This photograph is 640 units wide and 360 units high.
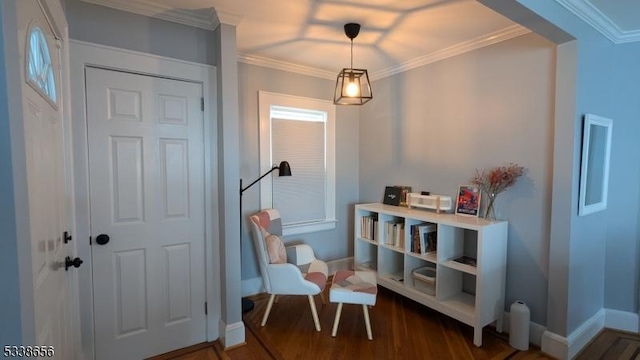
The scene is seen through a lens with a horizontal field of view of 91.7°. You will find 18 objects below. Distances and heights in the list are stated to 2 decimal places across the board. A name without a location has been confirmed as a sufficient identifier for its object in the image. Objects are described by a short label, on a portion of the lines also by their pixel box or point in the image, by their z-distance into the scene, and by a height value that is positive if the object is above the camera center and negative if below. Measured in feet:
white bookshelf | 7.64 -2.65
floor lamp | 9.53 -0.20
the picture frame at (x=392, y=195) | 10.82 -0.99
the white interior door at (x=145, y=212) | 6.57 -1.05
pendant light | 7.48 +2.05
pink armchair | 8.34 -2.89
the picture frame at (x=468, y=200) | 8.71 -0.93
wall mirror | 7.02 +0.12
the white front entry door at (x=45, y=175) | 3.56 -0.13
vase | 8.45 -1.12
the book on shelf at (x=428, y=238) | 9.01 -2.05
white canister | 7.41 -3.79
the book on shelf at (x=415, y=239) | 9.20 -2.15
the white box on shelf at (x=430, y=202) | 9.19 -1.04
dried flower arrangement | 7.98 -0.31
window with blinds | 10.59 +0.34
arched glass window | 3.80 +1.38
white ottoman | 7.88 -3.22
